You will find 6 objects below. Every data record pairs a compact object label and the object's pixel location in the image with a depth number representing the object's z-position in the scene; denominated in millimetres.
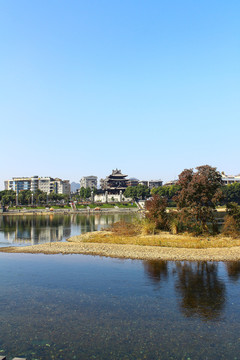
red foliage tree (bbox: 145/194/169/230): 41219
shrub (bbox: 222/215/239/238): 36438
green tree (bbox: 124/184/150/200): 154875
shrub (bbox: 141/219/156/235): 39750
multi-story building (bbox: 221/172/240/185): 191000
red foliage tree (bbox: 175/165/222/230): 36000
